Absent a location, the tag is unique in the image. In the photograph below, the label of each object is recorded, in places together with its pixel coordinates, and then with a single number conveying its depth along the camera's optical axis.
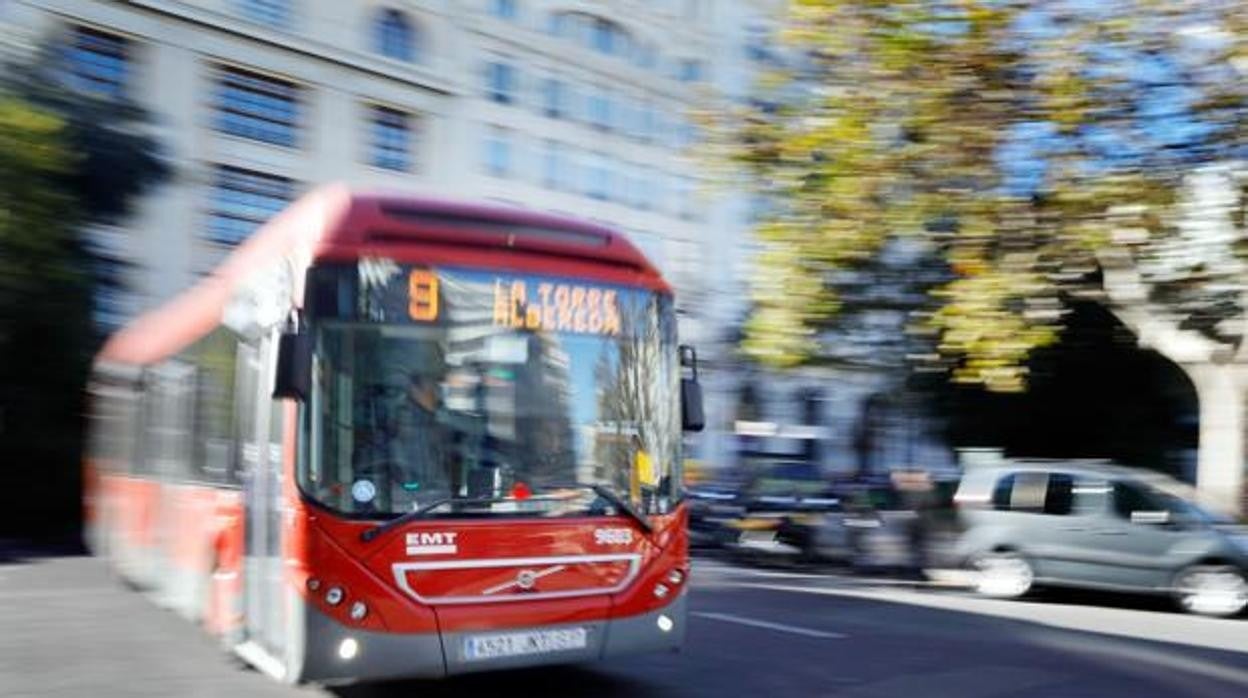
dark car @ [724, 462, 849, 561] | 18.41
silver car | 13.52
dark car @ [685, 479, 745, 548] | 20.41
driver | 6.46
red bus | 6.36
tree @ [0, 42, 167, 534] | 20.23
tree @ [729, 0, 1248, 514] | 10.52
